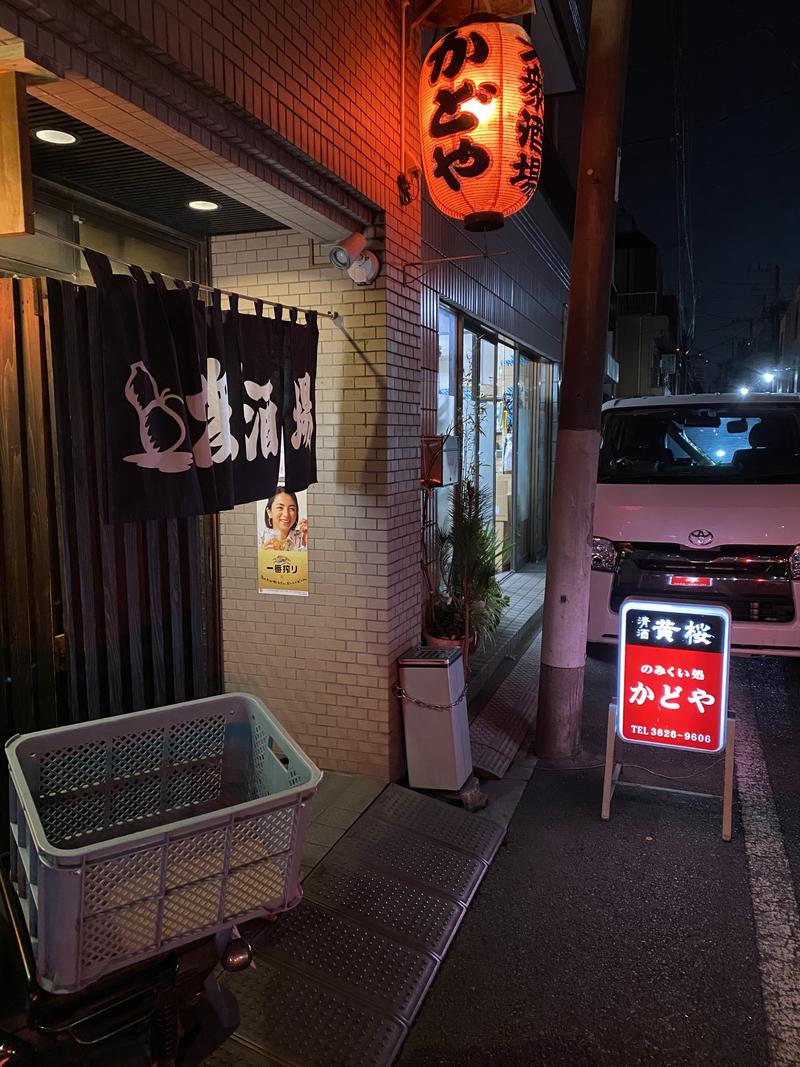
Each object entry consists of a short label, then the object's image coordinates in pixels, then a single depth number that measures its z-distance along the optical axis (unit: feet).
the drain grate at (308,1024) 10.51
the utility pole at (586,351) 19.03
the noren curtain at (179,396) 10.60
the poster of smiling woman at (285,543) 18.25
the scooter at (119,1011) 7.28
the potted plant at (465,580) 22.26
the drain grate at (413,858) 14.52
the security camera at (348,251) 16.15
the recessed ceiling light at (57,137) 11.48
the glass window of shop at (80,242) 12.79
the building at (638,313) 108.27
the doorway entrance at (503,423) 27.32
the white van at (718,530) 23.15
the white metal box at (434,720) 17.29
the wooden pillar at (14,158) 8.66
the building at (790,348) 145.55
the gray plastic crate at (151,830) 6.82
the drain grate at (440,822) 15.96
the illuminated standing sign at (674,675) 16.16
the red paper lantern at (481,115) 16.12
